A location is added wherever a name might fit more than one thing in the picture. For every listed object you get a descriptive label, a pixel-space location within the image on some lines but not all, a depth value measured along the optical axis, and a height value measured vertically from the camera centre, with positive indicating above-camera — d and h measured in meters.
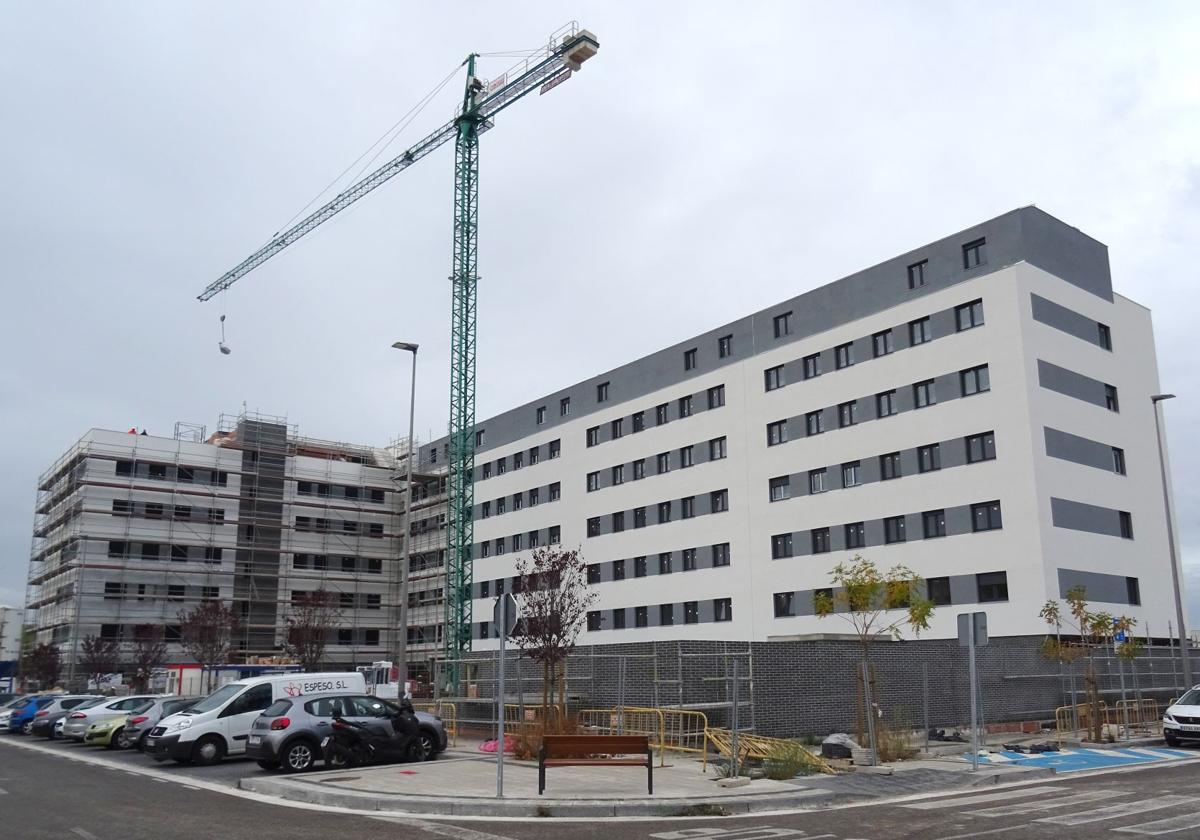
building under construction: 64.19 +7.03
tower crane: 62.84 +21.74
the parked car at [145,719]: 27.11 -1.92
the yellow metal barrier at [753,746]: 18.67 -2.03
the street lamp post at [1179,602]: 30.42 +0.97
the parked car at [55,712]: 33.53 -2.09
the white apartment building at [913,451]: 35.66 +7.28
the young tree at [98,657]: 57.03 -0.58
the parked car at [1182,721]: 23.56 -2.03
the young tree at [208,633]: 53.84 +0.69
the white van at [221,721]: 21.97 -1.62
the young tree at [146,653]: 55.69 -0.38
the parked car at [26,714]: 37.03 -2.39
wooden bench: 15.24 -1.61
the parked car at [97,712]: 30.44 -1.90
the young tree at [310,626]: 54.53 +1.02
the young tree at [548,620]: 24.55 +0.50
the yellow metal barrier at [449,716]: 27.05 -2.03
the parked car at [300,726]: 19.23 -1.55
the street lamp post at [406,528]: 32.59 +3.80
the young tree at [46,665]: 60.69 -1.02
